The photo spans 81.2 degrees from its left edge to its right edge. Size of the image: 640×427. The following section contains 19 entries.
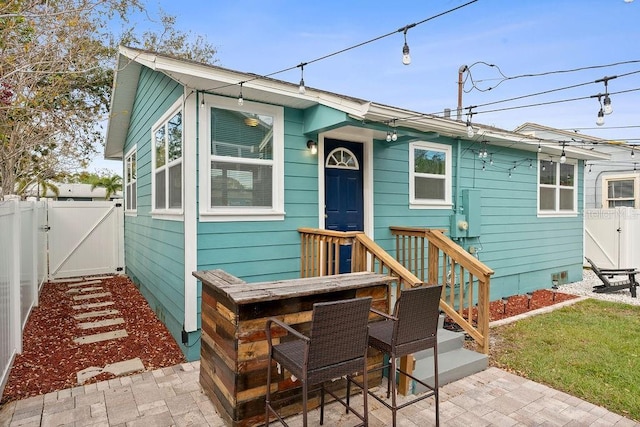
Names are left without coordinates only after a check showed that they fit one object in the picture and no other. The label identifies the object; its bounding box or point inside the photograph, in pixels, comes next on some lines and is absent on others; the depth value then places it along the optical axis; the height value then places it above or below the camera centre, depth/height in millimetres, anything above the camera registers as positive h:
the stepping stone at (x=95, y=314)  5547 -1613
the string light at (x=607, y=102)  3381 +975
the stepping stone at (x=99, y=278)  8368 -1566
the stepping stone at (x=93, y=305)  6051 -1603
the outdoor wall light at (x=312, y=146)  4879 +818
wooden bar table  2736 -941
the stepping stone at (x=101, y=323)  5168 -1628
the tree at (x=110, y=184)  22566 +1505
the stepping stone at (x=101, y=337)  4629 -1643
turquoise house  4203 +442
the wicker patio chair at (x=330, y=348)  2240 -877
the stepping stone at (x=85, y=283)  7675 -1570
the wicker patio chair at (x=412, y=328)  2637 -878
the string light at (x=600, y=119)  3586 +875
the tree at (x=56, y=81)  4828 +2322
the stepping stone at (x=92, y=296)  6617 -1592
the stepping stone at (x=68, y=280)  8005 -1555
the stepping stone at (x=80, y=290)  7074 -1580
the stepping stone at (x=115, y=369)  3696 -1655
